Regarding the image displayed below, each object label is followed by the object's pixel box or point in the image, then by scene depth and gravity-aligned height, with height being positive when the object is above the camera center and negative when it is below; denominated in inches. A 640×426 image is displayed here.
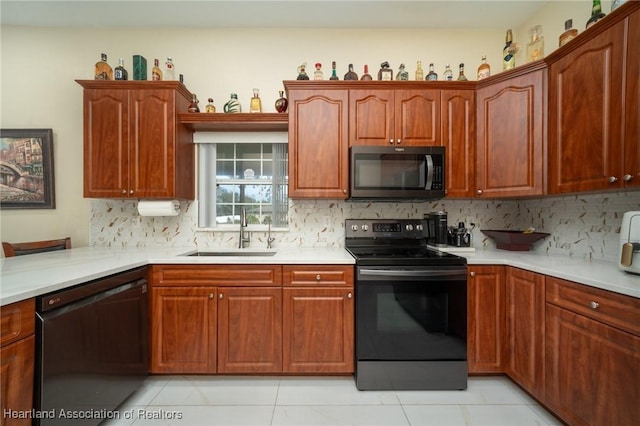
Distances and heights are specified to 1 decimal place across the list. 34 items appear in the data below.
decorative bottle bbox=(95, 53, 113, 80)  86.1 +46.1
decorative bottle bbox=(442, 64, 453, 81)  88.6 +45.5
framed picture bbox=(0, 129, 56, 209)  93.9 +14.8
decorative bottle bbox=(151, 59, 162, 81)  88.0 +46.0
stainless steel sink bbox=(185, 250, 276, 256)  89.9 -14.9
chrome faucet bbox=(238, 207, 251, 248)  92.9 -5.4
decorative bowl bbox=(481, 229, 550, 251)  83.4 -9.4
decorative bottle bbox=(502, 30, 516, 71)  83.7 +49.4
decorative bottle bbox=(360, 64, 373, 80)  87.8 +44.5
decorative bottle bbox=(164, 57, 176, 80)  90.7 +48.2
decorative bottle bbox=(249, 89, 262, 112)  92.7 +37.6
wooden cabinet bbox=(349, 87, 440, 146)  83.7 +29.7
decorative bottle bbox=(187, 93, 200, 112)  91.6 +37.0
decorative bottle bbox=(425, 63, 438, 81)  88.2 +44.8
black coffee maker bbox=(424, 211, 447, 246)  87.4 -6.2
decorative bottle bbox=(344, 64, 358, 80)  87.0 +44.2
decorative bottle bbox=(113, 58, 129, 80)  85.8 +44.8
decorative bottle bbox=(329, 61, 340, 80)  86.7 +45.3
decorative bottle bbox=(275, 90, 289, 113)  90.7 +36.3
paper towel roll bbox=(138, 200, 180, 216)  88.2 +0.8
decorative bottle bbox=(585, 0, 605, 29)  64.2 +48.2
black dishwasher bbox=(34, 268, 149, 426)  44.1 -27.4
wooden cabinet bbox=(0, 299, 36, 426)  39.1 -22.9
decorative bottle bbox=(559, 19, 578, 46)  69.3 +46.4
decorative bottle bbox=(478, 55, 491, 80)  85.7 +45.0
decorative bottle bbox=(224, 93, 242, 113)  92.3 +36.6
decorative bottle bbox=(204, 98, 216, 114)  92.4 +36.1
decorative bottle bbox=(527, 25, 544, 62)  81.1 +51.5
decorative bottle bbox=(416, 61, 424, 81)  90.0 +46.2
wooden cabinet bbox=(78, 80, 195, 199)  83.2 +22.5
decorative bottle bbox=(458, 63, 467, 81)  87.1 +44.9
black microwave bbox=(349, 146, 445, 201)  80.9 +11.5
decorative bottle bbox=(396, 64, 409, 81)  88.1 +45.1
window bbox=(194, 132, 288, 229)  99.4 +10.0
